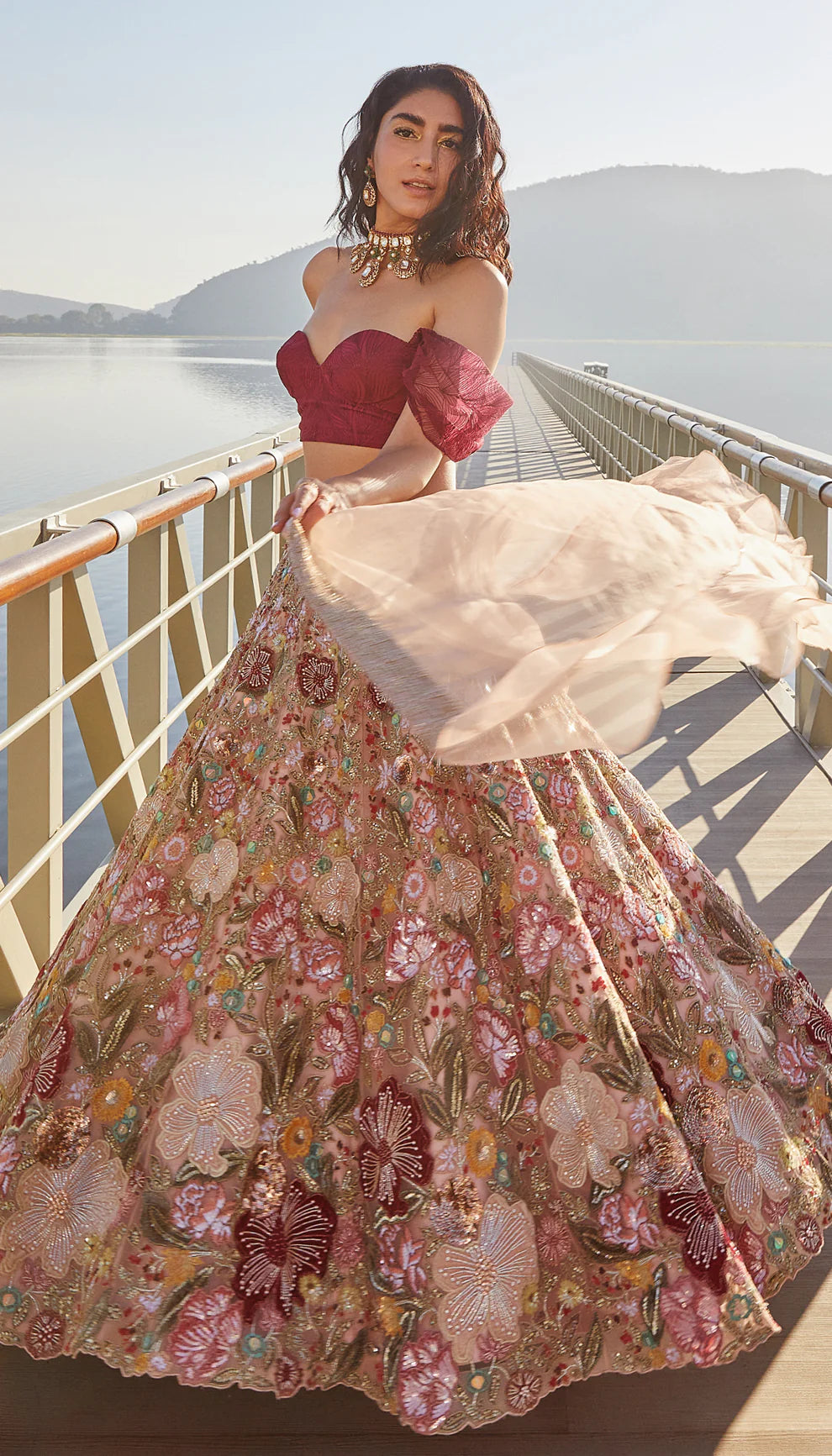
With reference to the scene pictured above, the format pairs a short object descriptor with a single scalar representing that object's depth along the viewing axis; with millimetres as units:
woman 1124
